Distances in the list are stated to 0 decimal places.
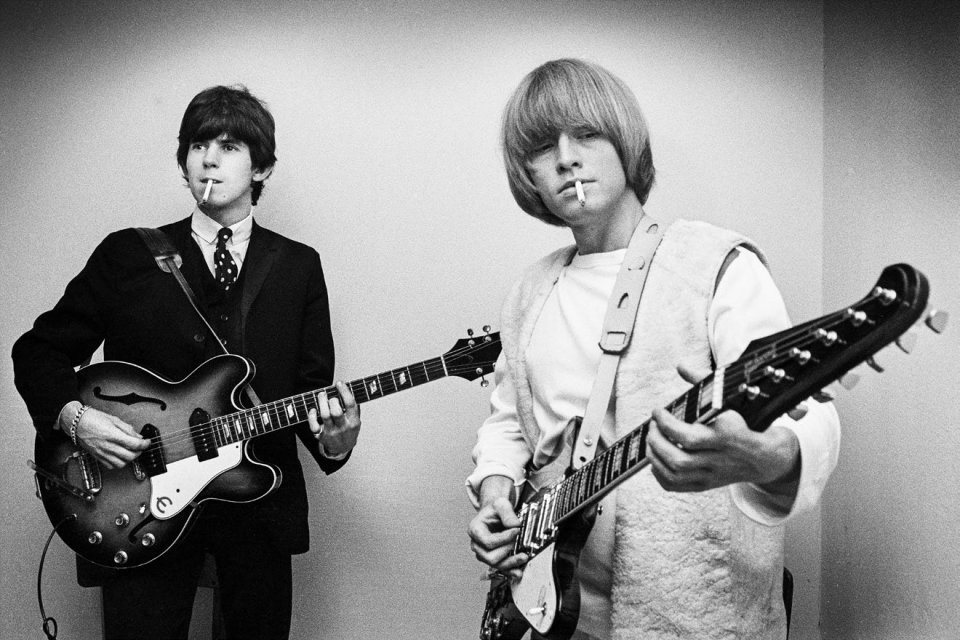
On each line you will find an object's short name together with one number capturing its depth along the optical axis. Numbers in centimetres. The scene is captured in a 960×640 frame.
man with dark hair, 198
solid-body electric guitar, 94
